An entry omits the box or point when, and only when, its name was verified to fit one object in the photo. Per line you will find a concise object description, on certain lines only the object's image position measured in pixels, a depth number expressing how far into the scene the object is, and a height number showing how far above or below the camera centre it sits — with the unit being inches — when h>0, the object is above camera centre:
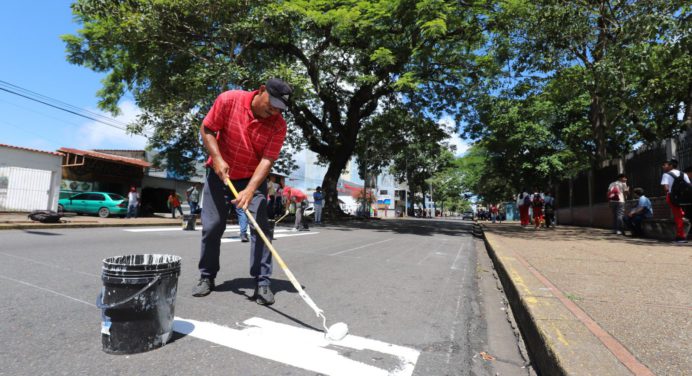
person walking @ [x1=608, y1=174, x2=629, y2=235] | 434.6 +33.2
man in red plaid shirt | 136.8 +17.8
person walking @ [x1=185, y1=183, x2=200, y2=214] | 668.7 +22.6
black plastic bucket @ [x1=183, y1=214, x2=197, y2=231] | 441.4 -11.9
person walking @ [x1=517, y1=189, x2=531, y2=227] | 748.6 +34.8
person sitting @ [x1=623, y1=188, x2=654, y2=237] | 414.3 +16.5
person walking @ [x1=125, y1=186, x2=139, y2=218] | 792.3 +8.2
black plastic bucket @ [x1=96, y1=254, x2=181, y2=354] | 85.9 -21.1
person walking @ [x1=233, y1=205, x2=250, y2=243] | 326.1 -15.0
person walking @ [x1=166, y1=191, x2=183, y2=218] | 842.8 +16.9
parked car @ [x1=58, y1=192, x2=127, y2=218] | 849.5 +5.3
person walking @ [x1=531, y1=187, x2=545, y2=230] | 686.5 +33.2
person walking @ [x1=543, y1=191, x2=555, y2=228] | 695.1 +30.6
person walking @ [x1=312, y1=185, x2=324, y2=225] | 699.4 +16.1
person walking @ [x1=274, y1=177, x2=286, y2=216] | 668.1 +25.0
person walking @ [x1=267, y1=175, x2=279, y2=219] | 452.5 +20.7
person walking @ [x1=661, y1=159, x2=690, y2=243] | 339.3 +29.0
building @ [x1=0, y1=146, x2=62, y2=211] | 654.5 +41.7
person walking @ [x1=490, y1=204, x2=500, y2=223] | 1485.5 +46.8
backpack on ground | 442.0 -13.3
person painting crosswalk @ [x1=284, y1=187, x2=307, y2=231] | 522.0 +10.3
